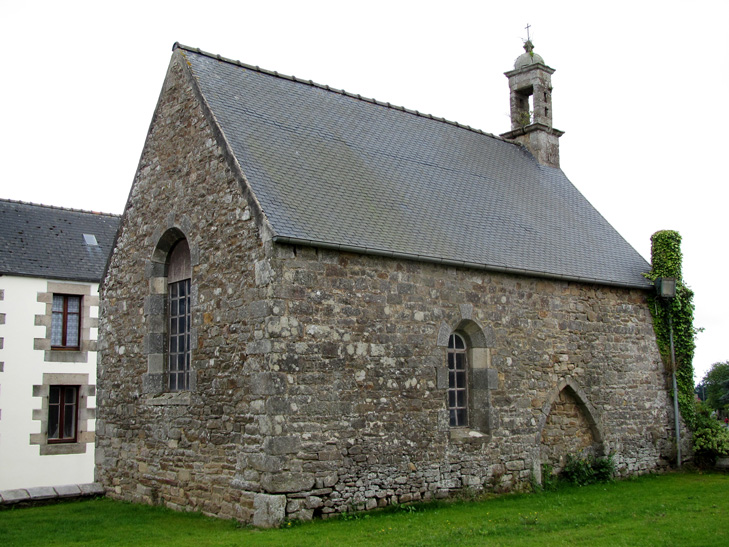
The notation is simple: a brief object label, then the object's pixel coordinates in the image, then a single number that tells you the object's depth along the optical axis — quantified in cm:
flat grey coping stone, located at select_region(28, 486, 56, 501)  1280
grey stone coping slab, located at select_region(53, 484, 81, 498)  1320
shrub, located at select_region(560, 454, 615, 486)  1395
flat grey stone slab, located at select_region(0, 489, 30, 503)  1250
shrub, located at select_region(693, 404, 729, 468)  1589
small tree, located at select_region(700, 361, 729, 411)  3888
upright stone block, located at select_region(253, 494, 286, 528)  994
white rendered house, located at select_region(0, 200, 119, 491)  1811
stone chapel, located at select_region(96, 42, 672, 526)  1063
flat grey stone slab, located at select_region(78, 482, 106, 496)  1362
